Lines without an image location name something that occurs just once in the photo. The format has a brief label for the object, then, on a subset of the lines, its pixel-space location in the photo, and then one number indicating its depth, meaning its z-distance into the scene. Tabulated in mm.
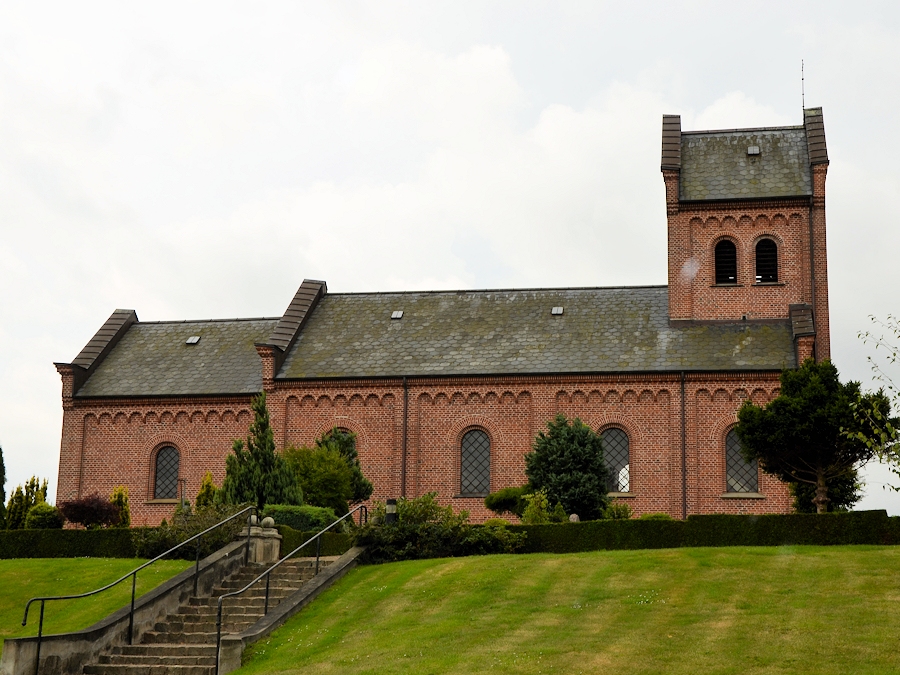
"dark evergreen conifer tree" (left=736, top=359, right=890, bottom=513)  32344
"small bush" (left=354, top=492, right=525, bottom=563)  28750
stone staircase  21828
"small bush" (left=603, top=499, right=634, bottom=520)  34225
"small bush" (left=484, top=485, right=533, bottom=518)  37750
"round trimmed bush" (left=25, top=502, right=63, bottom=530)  38281
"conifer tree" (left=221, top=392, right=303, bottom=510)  33219
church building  40219
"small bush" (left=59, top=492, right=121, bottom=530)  38969
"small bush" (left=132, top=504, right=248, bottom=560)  29938
